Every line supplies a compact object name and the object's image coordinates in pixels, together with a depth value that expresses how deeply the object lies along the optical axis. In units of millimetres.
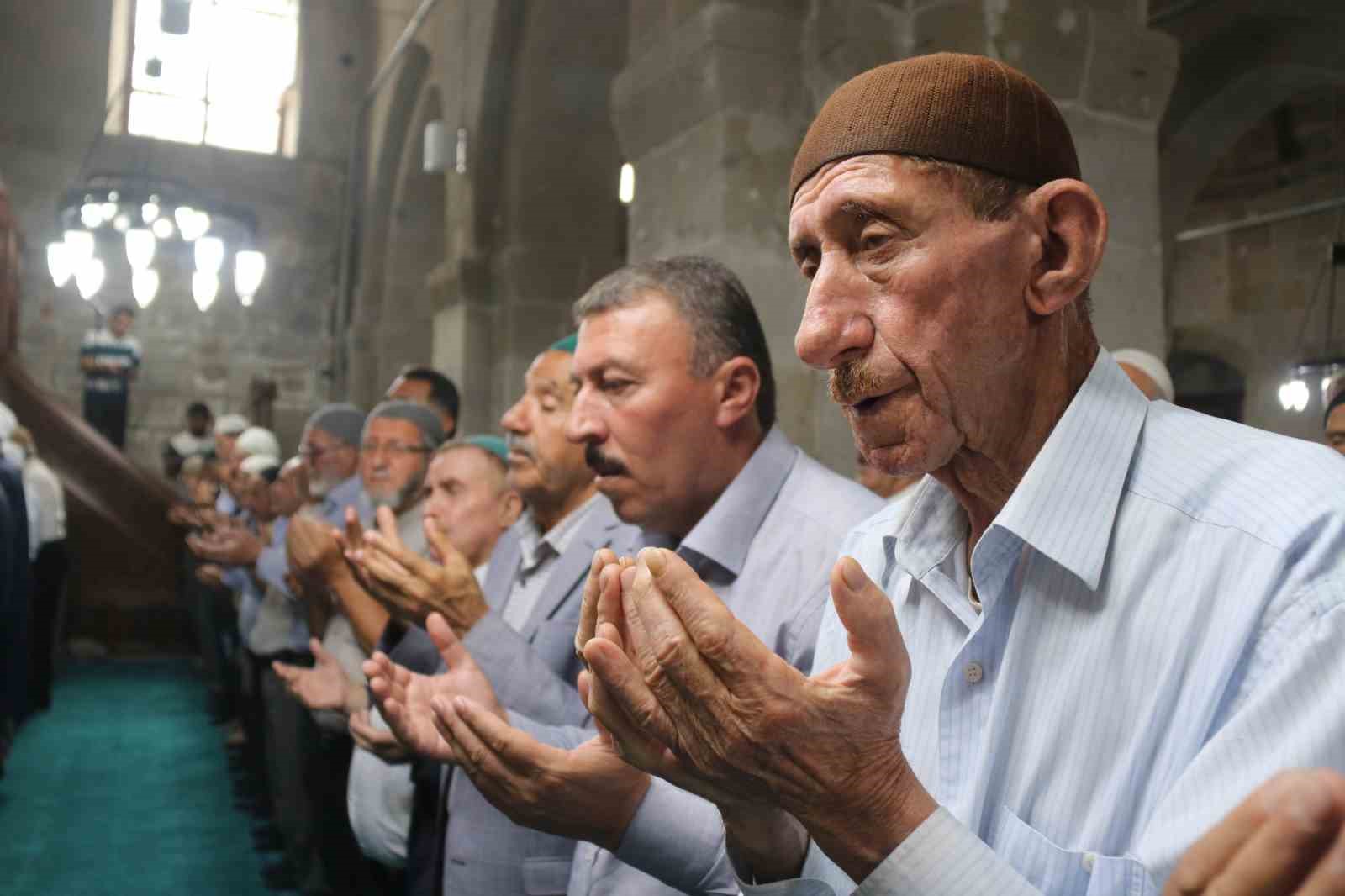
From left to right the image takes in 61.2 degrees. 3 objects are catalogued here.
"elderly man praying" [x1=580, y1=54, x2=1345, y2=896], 949
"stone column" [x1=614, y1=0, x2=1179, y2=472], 3240
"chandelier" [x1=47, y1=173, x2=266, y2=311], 8750
